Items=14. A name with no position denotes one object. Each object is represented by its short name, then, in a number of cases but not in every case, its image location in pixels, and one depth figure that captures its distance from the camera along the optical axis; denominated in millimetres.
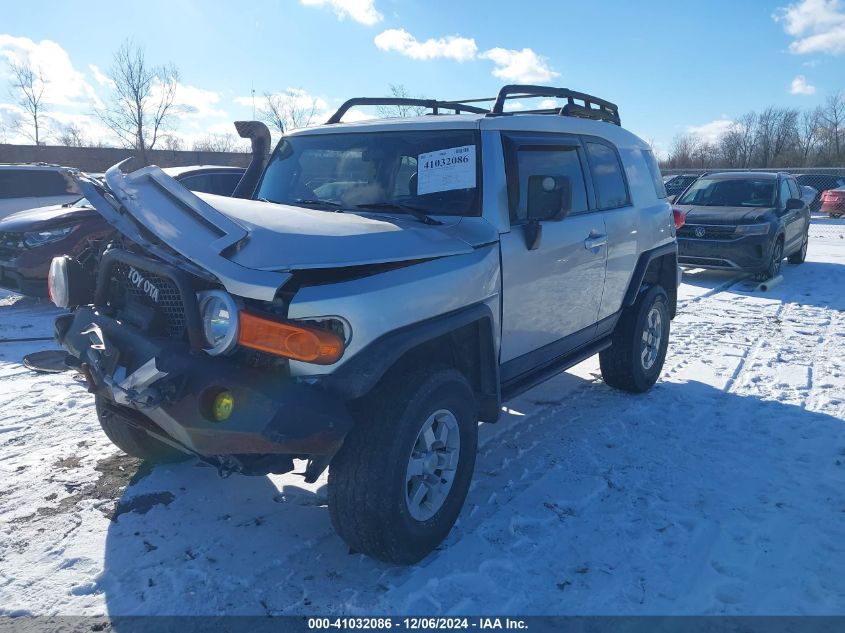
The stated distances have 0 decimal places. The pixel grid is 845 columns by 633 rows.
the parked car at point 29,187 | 10711
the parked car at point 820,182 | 26672
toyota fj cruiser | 2486
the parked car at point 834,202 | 23198
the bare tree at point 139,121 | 32031
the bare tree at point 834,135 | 46947
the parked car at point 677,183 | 24488
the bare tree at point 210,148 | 46888
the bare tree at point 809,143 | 48281
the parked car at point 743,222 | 10406
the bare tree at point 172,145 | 37375
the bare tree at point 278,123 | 33925
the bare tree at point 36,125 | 36822
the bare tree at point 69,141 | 42150
